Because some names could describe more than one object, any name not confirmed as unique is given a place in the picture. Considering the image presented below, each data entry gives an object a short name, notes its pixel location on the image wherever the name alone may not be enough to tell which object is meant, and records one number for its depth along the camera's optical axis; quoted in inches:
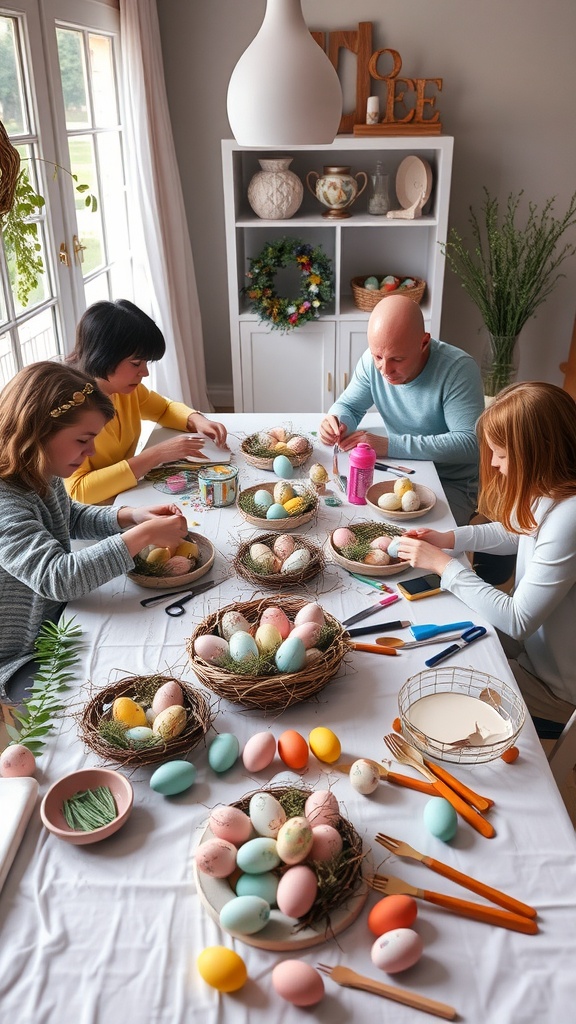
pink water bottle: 76.3
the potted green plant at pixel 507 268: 144.8
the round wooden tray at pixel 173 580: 64.6
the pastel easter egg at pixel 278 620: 54.5
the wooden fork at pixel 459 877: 38.6
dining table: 35.2
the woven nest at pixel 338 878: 37.8
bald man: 88.3
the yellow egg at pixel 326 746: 47.1
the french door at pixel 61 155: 102.0
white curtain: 139.3
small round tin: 78.0
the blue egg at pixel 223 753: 46.4
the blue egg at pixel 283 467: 82.7
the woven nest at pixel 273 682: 50.4
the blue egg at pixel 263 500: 75.2
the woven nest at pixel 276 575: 63.9
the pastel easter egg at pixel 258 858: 38.9
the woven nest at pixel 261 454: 85.9
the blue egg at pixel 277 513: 73.1
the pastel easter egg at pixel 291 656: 51.1
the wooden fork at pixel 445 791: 43.1
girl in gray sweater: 61.8
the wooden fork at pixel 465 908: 37.9
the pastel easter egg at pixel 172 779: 44.7
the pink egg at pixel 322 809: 40.9
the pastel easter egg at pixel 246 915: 36.7
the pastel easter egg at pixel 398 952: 35.5
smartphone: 63.7
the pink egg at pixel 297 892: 37.1
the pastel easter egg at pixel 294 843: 38.5
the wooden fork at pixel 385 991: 34.3
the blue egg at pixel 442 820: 42.2
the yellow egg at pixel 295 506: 73.5
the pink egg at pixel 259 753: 46.2
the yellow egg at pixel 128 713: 48.6
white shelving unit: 144.2
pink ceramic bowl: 42.1
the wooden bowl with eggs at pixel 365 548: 66.2
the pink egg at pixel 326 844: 39.1
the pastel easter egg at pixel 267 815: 40.4
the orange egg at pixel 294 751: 46.4
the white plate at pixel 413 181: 144.5
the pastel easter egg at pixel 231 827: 40.5
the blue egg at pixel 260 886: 38.4
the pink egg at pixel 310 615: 54.9
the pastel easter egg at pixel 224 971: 35.2
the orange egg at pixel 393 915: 37.1
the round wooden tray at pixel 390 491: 74.7
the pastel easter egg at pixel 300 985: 34.3
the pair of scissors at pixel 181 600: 62.1
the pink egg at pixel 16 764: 46.3
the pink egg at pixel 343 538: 69.5
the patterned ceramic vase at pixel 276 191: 144.1
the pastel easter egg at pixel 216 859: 39.0
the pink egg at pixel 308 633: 52.8
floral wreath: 146.9
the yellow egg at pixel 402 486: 76.4
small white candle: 143.4
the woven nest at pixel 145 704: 46.7
